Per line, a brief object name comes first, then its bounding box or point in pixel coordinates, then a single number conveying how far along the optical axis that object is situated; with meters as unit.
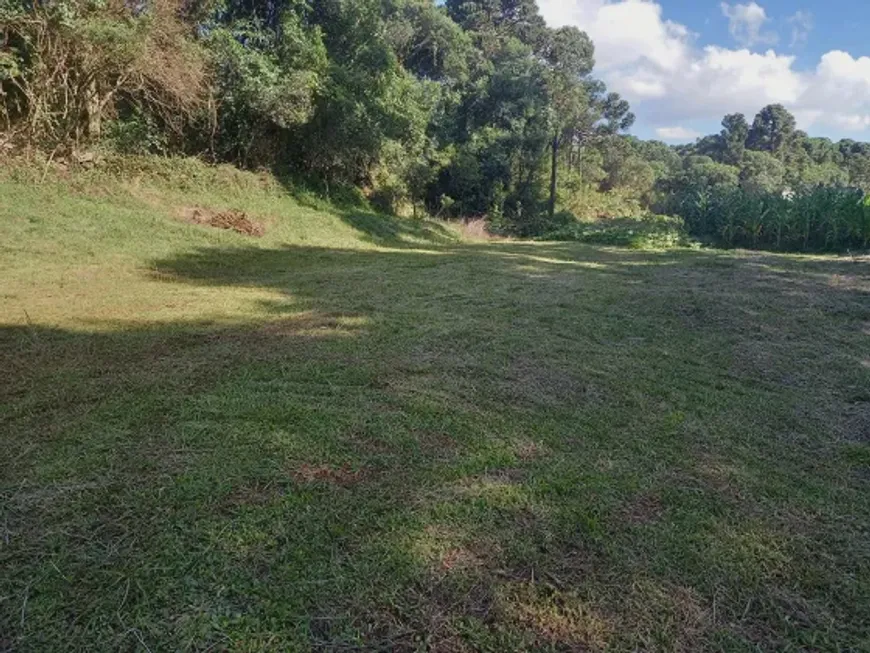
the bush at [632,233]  14.86
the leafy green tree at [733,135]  54.99
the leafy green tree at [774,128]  55.69
